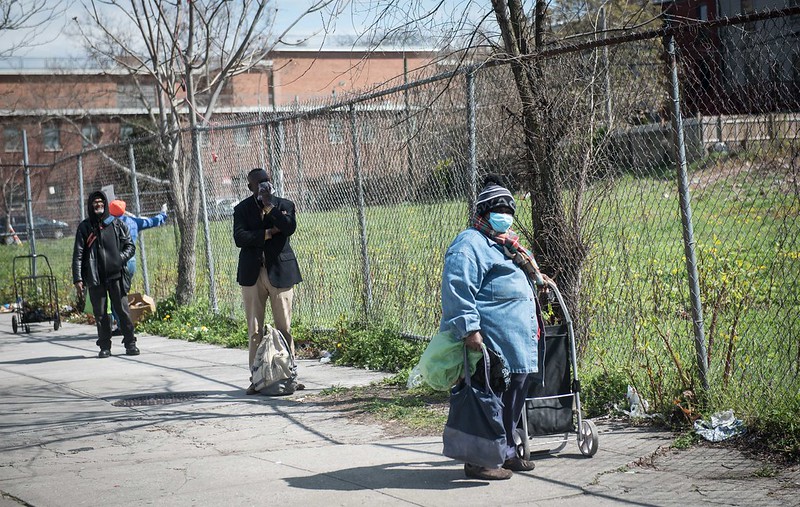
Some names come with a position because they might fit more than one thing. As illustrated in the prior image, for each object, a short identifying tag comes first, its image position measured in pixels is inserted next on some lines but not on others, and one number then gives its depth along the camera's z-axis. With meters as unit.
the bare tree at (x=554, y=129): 7.28
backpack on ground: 8.65
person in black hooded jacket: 11.68
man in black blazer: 8.76
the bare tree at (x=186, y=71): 14.21
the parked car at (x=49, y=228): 19.08
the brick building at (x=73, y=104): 44.25
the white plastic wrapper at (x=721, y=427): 5.97
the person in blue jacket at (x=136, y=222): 13.66
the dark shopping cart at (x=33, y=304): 15.27
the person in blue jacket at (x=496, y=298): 5.54
